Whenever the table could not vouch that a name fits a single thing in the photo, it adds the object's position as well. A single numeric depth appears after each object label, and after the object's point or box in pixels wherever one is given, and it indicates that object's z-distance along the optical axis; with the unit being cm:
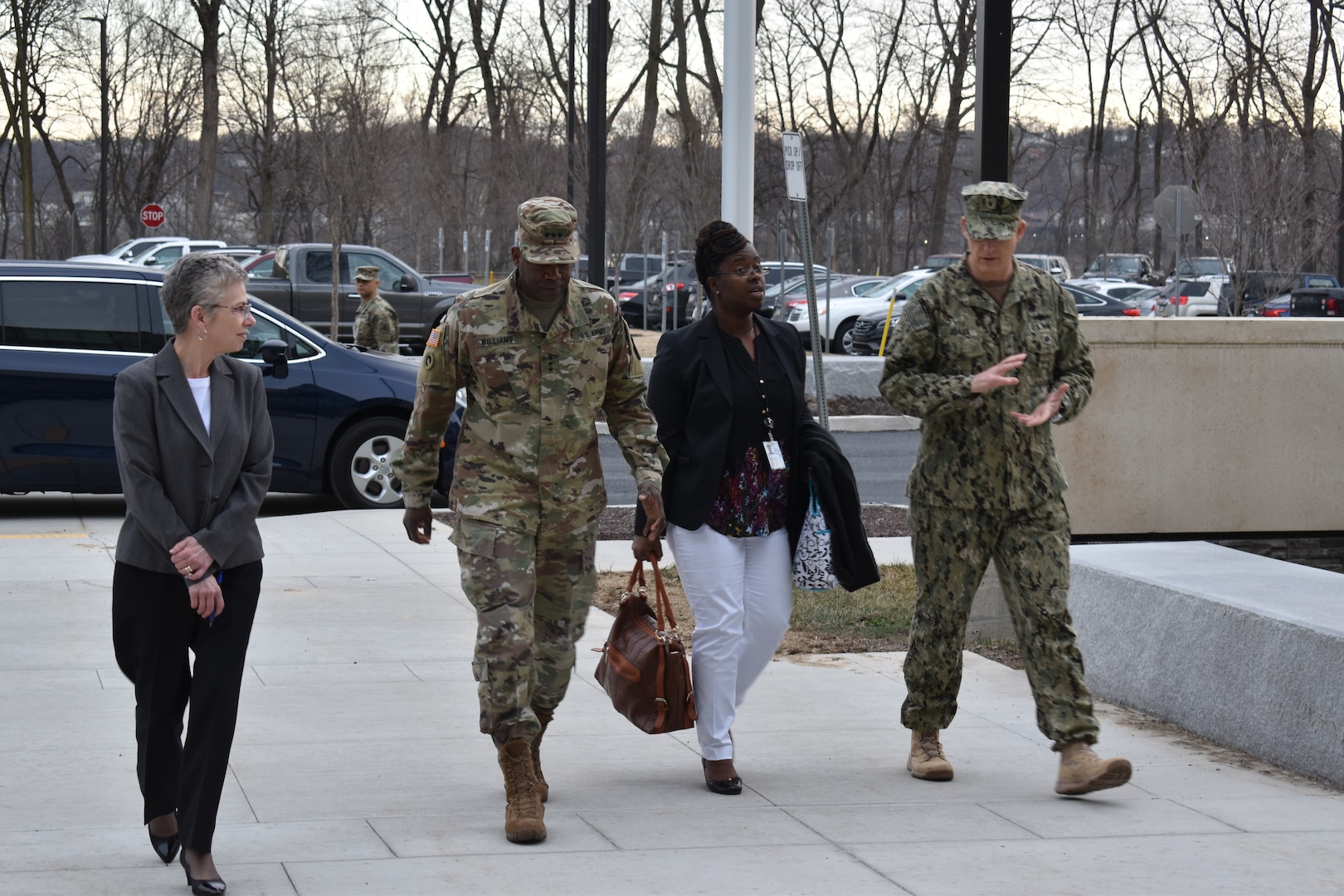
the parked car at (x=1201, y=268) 4209
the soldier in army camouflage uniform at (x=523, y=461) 479
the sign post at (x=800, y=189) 1173
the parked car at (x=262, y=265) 2844
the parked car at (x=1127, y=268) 5684
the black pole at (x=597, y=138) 1778
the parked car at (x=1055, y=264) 4547
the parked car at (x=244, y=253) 2939
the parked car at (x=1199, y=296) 4078
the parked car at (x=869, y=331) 2950
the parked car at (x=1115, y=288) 4362
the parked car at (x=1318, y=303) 3272
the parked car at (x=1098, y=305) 3593
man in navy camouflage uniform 527
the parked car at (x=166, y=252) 3625
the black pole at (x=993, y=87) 740
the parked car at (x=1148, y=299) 3904
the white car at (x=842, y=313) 3189
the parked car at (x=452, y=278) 3438
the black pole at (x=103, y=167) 4812
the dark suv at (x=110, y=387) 1145
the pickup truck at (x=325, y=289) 2794
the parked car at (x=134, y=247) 4082
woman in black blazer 531
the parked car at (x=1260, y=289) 3203
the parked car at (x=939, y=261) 4419
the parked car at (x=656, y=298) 3884
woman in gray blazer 411
